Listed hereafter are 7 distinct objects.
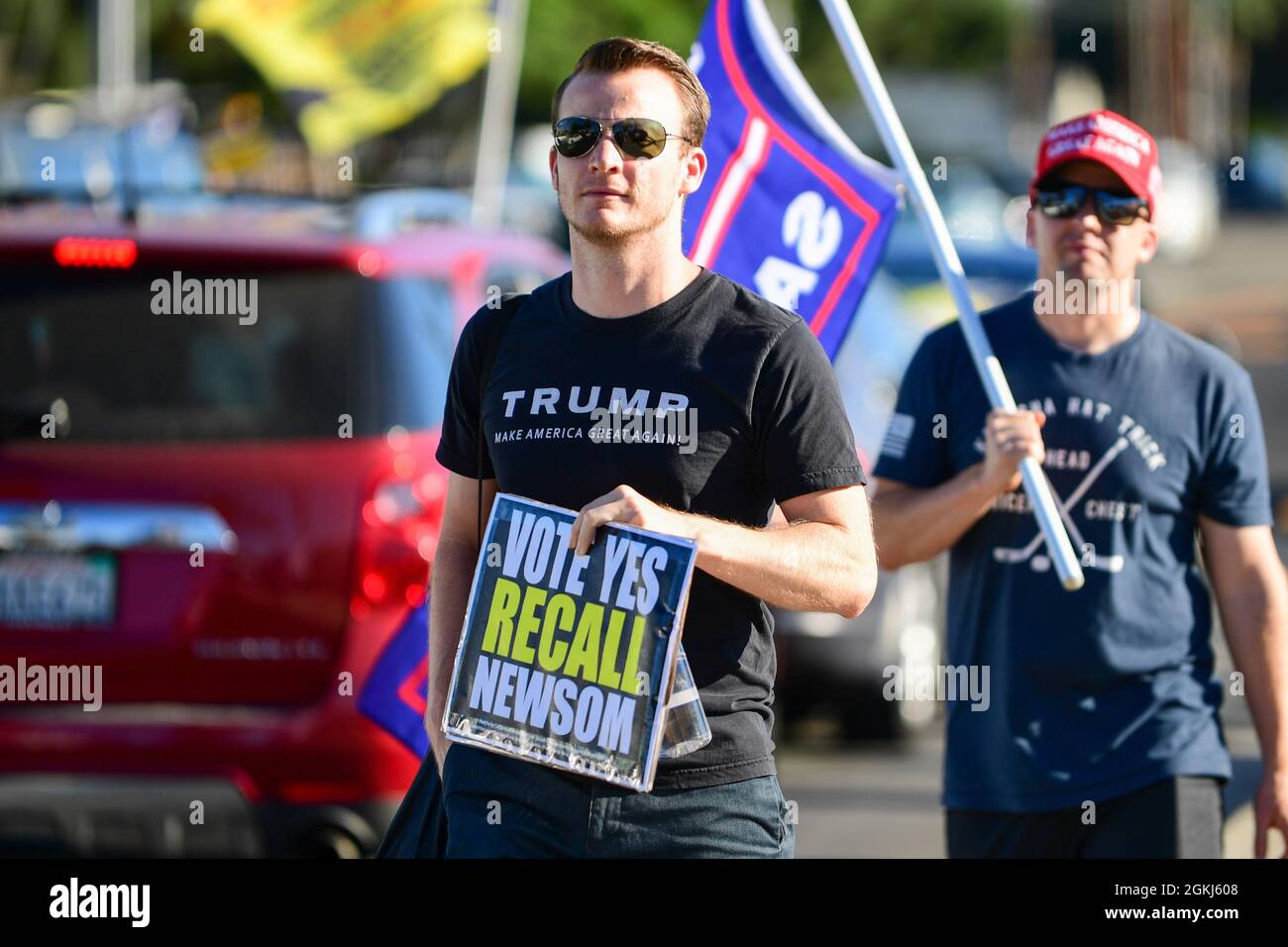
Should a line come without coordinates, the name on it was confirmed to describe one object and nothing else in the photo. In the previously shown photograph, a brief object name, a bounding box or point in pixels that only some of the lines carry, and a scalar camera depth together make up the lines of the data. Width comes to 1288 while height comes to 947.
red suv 5.33
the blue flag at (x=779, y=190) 4.60
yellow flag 9.28
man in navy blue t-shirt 4.09
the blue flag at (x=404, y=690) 4.41
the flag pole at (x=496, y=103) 8.95
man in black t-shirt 3.16
